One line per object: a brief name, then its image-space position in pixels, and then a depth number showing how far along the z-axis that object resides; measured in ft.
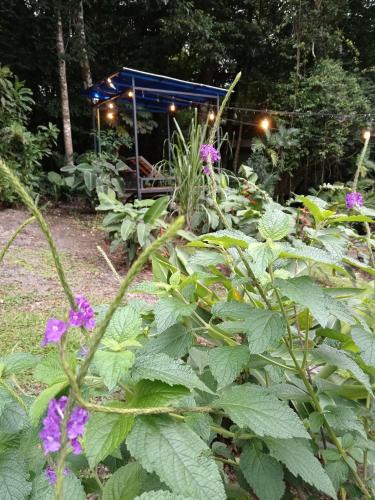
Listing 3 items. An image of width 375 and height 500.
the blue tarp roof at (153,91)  16.78
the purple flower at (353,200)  3.84
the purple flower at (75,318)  1.32
